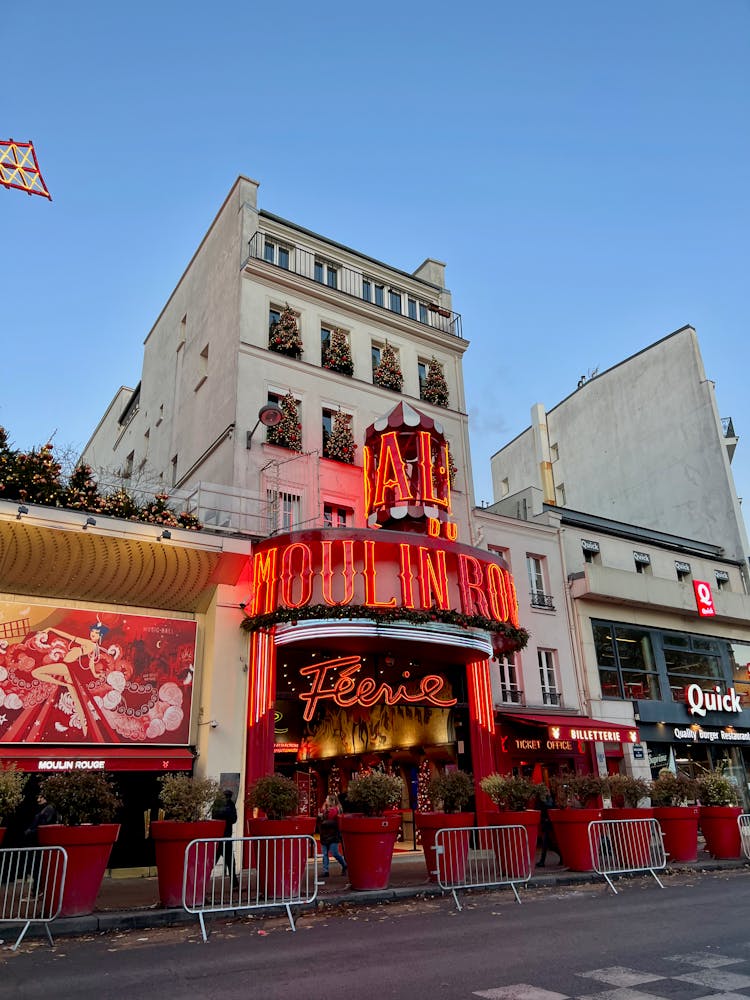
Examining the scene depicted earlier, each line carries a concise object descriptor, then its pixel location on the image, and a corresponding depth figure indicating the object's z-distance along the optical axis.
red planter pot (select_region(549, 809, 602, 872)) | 12.97
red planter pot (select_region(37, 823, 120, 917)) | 8.95
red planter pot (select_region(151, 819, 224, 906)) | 9.61
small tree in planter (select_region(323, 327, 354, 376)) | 21.34
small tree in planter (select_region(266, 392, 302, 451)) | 19.14
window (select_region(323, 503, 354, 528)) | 19.59
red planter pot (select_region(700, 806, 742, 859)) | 14.73
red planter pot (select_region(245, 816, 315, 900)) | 9.85
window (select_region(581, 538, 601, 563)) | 25.84
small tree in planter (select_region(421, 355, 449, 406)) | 23.16
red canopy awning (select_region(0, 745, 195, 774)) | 13.74
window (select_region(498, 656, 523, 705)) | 21.38
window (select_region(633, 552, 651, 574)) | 27.12
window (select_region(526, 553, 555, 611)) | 23.31
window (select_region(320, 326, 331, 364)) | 21.69
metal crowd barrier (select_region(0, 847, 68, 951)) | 8.43
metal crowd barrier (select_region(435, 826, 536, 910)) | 11.39
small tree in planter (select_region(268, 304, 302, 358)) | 20.44
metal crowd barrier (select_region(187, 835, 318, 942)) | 9.13
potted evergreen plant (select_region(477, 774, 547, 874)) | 12.36
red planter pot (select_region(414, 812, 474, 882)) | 11.47
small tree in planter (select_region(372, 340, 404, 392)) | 22.23
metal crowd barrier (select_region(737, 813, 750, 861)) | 14.30
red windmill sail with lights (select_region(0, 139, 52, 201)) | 15.97
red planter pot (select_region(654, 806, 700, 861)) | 14.05
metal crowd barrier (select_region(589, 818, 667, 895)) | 12.73
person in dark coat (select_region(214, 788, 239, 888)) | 12.33
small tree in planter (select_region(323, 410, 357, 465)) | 20.03
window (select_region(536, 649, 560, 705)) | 22.28
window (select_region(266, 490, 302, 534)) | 18.12
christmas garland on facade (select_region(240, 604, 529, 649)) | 15.40
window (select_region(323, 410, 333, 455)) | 20.51
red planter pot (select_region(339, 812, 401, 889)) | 11.02
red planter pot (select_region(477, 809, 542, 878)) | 11.97
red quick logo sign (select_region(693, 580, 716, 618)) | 26.80
